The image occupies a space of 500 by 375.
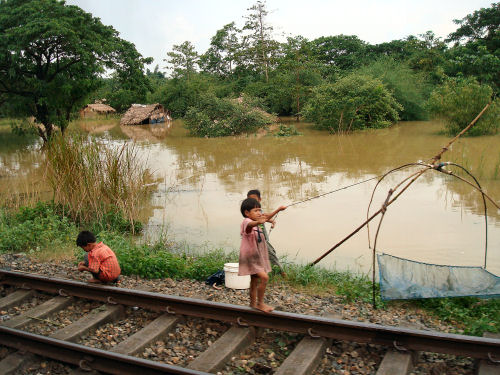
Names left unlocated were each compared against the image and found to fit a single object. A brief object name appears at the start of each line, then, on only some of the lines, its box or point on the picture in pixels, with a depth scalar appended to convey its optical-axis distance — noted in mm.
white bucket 5340
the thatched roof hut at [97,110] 48369
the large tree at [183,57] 46875
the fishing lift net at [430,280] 4684
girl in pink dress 4117
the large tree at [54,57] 17297
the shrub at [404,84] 28375
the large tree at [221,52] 43562
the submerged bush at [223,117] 25234
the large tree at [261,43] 36031
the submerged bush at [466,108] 20094
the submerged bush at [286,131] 24719
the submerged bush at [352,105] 24609
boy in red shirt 5293
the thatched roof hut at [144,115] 39759
